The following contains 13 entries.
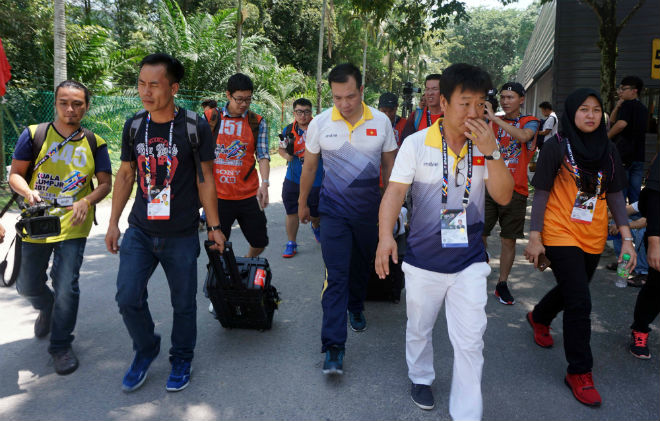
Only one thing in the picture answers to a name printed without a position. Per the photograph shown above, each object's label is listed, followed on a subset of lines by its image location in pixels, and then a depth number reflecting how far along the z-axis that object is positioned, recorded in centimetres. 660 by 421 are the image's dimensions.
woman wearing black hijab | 338
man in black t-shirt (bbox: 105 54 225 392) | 330
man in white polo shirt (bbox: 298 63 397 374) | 392
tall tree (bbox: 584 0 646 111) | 718
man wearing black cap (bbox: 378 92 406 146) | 679
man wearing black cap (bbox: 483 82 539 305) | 515
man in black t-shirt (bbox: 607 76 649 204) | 684
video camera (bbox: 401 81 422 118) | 782
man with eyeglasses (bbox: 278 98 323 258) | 670
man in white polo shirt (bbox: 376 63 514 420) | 287
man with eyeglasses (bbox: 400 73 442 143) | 570
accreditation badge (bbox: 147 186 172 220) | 329
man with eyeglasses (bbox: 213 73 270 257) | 481
